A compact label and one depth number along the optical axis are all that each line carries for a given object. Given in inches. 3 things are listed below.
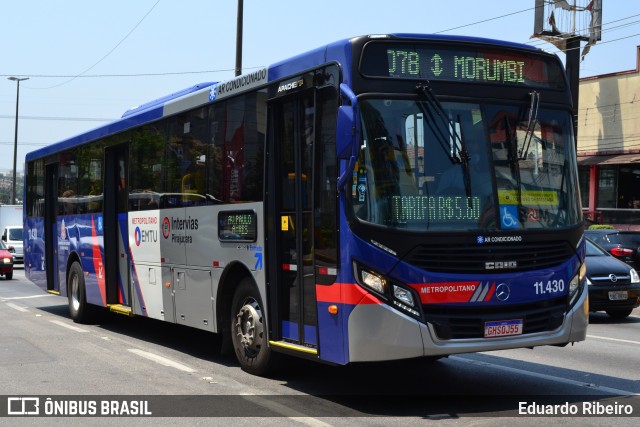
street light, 2461.9
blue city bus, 302.4
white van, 1652.3
